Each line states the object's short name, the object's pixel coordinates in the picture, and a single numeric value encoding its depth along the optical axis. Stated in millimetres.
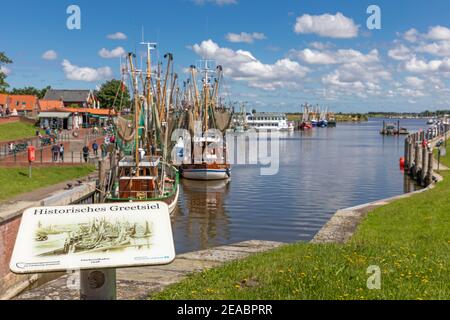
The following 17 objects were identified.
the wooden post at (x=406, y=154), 61031
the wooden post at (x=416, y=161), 51556
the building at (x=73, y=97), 129000
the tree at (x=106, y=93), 148500
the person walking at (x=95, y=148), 55447
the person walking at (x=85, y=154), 47122
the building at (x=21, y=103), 109250
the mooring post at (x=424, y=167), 44544
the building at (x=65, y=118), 84938
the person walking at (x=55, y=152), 48050
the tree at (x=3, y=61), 94250
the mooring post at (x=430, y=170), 41931
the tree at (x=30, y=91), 154000
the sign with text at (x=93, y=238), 6363
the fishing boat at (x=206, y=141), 50969
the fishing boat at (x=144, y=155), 32750
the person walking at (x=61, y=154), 47938
